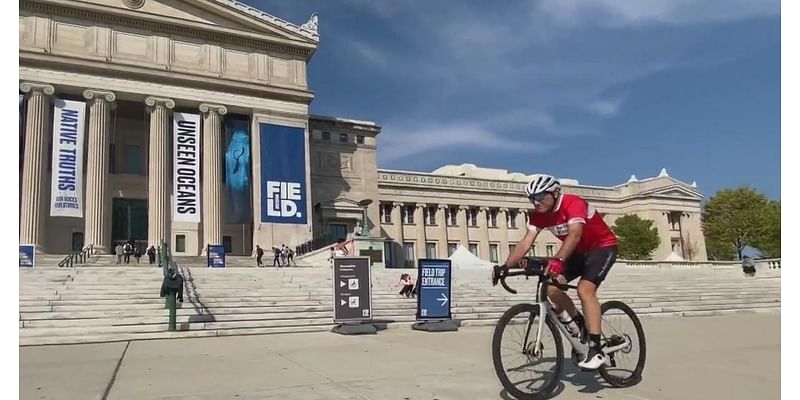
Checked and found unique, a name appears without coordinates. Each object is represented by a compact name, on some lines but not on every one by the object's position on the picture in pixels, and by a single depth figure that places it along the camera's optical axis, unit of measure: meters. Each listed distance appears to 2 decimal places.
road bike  5.35
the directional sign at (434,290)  15.04
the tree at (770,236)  56.97
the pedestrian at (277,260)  33.84
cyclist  5.56
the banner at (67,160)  33.06
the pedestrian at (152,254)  32.22
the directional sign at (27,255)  24.10
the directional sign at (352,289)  14.26
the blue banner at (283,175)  39.09
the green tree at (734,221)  60.16
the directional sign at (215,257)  30.00
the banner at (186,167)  35.16
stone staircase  14.27
